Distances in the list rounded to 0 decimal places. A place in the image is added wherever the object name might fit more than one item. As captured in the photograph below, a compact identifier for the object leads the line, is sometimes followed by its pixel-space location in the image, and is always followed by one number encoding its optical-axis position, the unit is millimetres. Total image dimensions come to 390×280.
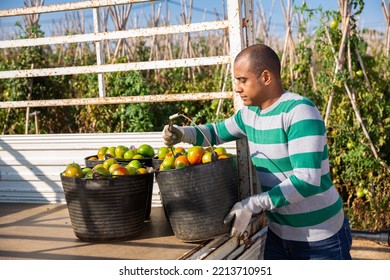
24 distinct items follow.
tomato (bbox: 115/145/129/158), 5368
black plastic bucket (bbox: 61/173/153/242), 4620
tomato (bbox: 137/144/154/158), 5391
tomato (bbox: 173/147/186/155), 4906
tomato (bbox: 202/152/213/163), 4446
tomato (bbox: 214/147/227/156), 4713
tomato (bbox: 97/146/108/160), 5450
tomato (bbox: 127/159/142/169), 4913
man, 3855
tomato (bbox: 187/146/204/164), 4482
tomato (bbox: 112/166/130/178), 4617
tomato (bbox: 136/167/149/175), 4806
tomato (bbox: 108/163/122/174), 4698
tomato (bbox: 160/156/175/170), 4456
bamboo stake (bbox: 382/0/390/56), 8738
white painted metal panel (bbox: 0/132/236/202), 6194
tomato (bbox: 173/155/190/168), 4408
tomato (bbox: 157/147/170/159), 5095
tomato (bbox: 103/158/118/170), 4915
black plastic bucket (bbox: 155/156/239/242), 4369
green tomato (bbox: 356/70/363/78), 8109
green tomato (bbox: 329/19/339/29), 8076
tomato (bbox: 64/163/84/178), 4694
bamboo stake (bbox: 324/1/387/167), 7980
